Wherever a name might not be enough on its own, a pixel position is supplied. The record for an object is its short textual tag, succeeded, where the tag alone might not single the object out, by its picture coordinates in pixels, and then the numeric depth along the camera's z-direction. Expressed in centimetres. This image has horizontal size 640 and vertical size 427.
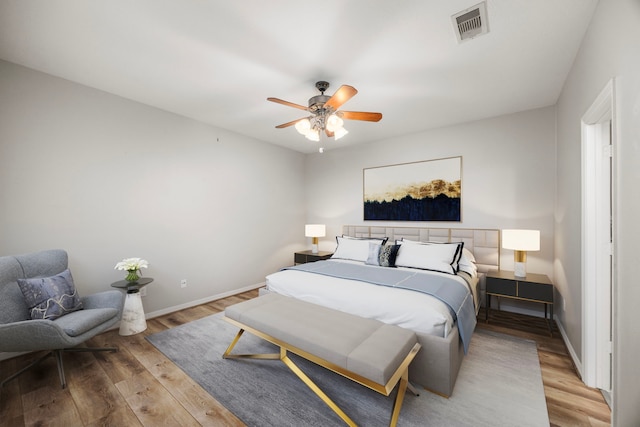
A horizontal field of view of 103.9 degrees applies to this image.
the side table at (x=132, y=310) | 287
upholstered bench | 153
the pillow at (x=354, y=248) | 380
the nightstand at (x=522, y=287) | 288
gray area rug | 169
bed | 196
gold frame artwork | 392
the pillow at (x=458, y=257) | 321
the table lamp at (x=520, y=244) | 296
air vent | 173
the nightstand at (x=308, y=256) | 477
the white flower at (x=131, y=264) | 281
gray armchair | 186
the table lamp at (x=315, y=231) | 495
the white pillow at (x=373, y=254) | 356
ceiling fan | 238
